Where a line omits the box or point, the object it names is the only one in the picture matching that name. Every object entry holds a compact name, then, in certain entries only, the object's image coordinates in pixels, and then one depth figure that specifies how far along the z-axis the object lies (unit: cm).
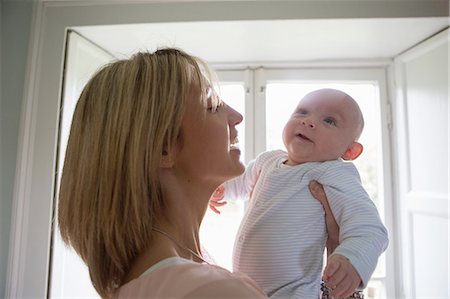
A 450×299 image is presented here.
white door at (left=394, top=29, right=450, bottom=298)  130
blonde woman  62
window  160
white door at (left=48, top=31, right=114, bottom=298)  125
